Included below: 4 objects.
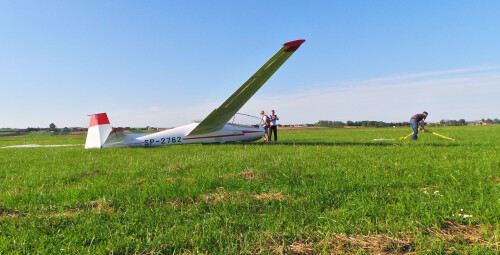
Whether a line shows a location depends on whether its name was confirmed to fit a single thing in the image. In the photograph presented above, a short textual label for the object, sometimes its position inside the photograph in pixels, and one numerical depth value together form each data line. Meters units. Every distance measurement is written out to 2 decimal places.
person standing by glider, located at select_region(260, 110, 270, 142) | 14.05
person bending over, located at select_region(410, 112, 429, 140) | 14.23
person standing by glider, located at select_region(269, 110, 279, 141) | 14.95
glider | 10.99
